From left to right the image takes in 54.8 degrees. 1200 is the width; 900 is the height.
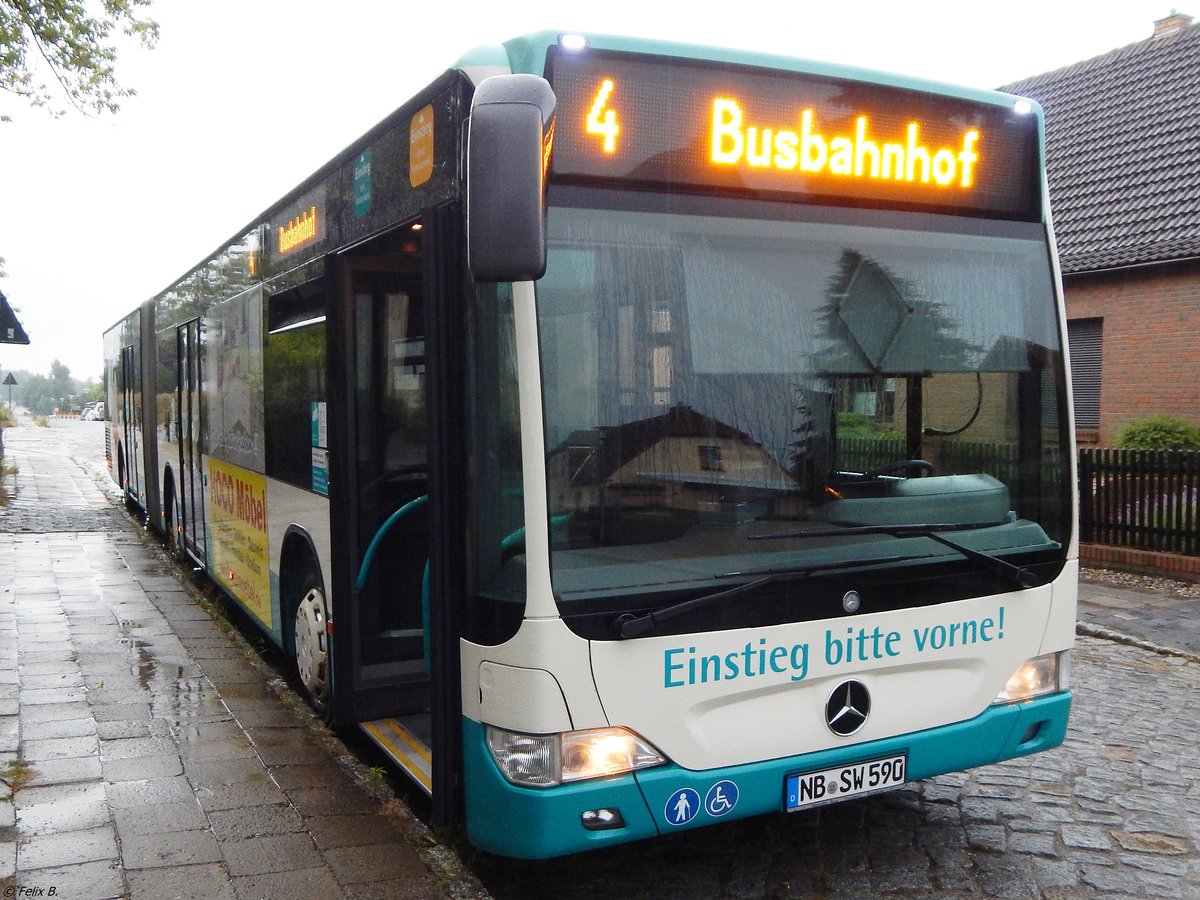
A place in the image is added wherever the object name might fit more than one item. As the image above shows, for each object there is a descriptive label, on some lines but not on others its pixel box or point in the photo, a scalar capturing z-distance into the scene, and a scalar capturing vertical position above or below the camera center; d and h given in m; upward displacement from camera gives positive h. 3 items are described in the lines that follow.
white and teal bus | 3.41 -0.10
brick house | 15.30 +2.39
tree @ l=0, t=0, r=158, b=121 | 12.37 +4.15
